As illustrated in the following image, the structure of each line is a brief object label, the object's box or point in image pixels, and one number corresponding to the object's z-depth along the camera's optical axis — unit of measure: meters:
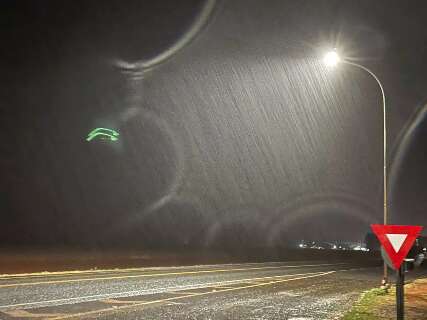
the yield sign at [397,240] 6.71
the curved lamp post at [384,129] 18.67
